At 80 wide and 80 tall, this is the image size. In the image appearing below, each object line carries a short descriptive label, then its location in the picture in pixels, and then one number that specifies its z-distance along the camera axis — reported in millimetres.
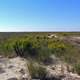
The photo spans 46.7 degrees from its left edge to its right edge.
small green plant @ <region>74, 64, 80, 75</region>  6052
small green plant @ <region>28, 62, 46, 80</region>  5411
